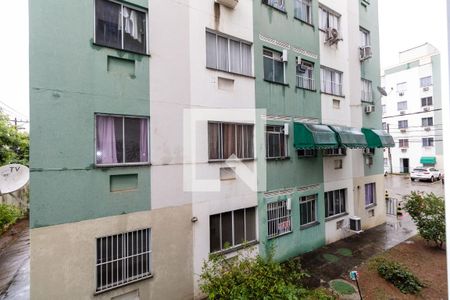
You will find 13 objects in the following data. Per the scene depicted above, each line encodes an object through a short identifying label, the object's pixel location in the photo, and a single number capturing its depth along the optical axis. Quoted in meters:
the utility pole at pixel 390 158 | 39.43
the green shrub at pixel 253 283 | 4.66
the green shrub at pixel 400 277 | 7.86
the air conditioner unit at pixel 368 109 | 13.84
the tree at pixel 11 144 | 14.06
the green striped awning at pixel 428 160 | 34.62
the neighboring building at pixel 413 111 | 34.12
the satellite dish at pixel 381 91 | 14.65
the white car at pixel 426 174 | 30.10
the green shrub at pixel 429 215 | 10.48
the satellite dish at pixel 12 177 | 8.60
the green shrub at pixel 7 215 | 12.86
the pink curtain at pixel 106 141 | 6.36
